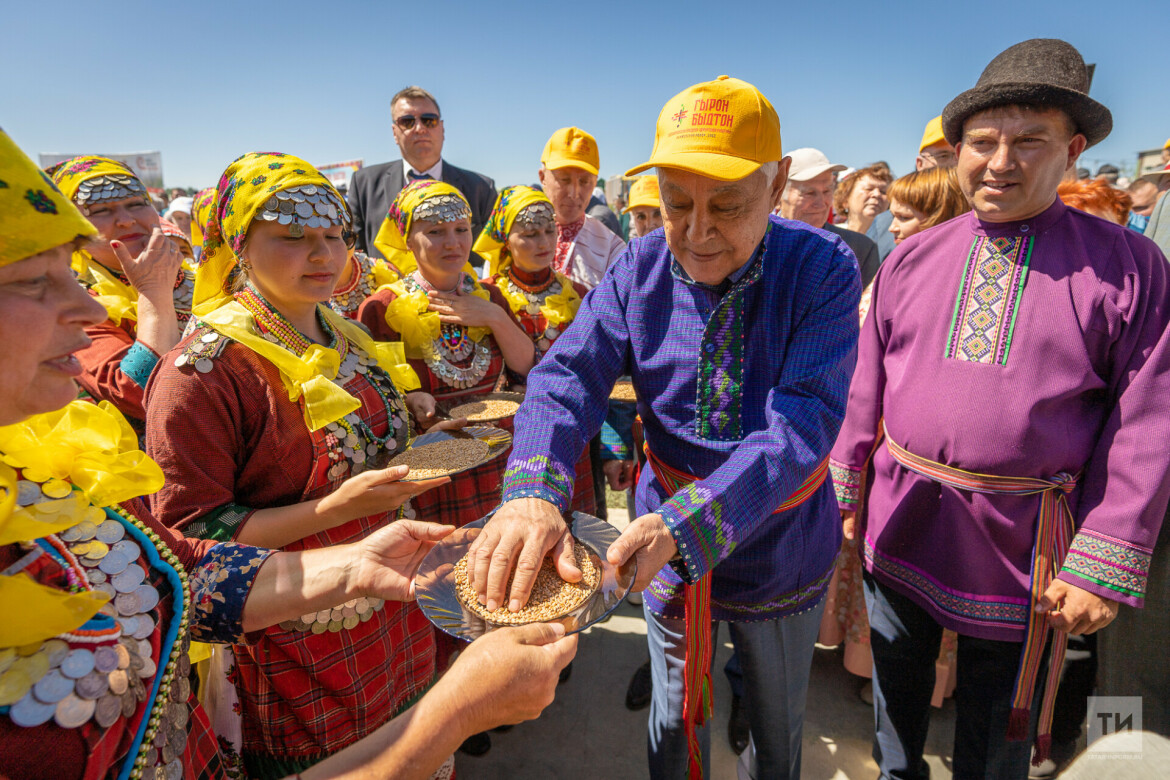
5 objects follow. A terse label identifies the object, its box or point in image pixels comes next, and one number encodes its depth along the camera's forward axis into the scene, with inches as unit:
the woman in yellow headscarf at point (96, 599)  33.7
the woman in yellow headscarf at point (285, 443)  63.6
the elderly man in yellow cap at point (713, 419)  58.5
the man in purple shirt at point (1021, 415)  68.9
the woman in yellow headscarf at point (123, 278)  86.4
